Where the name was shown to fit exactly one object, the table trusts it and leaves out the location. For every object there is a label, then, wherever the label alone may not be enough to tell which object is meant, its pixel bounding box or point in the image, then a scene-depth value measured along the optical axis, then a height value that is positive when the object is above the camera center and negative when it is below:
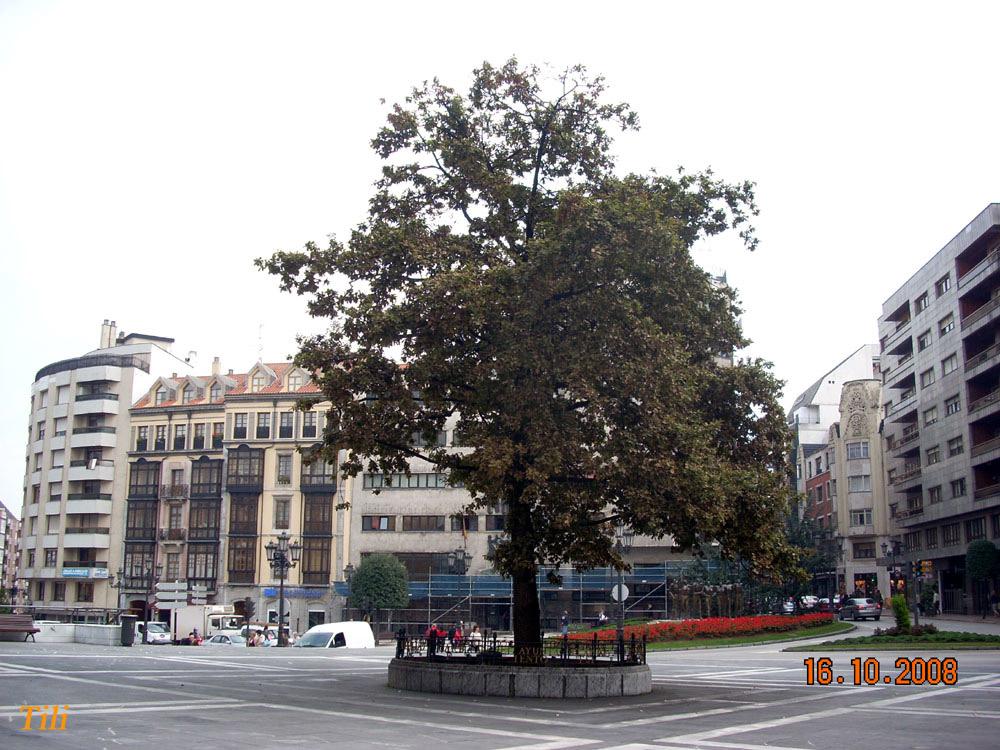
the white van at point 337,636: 40.06 -3.16
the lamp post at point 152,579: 65.18 -1.54
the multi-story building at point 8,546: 166.09 +1.91
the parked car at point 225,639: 49.00 -4.00
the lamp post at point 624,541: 65.21 +1.12
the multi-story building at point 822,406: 95.31 +14.96
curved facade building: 76.88 +6.43
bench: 40.03 -2.68
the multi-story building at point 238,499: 69.88 +4.17
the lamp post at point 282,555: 43.32 +0.09
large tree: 18.75 +4.33
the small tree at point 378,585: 63.84 -1.73
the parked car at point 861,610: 54.94 -2.80
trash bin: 43.47 -3.20
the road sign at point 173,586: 70.44 -2.00
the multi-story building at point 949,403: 55.88 +9.61
